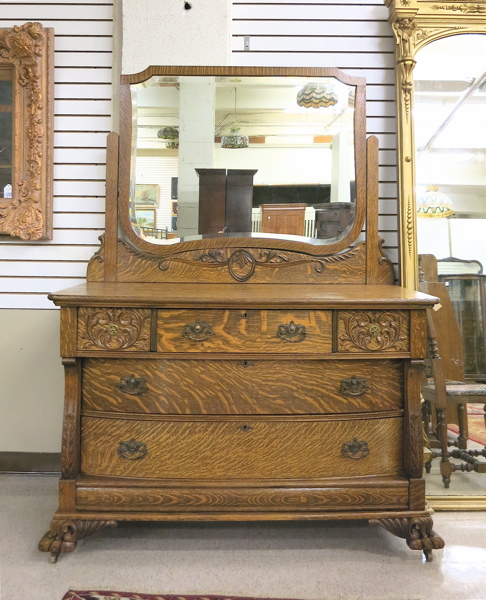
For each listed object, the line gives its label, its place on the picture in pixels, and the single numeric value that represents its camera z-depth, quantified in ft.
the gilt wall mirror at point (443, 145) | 9.41
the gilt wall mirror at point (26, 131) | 9.55
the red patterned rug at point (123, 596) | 6.31
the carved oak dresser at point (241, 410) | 7.07
